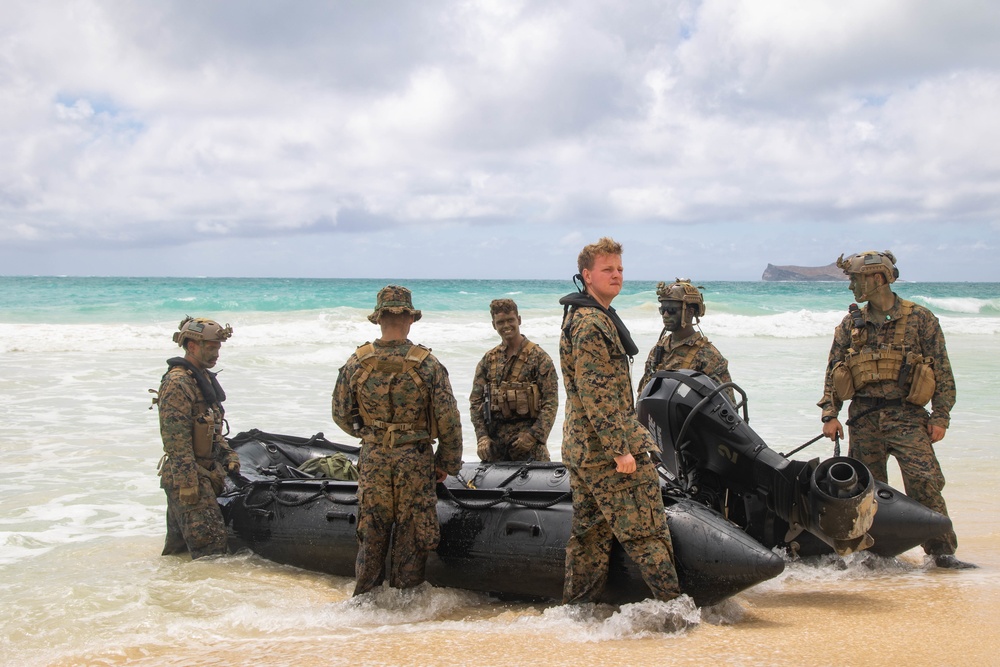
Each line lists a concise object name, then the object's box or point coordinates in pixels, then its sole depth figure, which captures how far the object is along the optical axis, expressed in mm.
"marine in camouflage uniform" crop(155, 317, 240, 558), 5379
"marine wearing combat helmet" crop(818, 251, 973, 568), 4988
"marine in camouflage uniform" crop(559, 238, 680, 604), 3797
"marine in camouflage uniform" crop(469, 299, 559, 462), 5914
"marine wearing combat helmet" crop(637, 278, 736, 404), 5594
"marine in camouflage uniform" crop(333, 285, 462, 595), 4477
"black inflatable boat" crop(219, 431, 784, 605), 4137
